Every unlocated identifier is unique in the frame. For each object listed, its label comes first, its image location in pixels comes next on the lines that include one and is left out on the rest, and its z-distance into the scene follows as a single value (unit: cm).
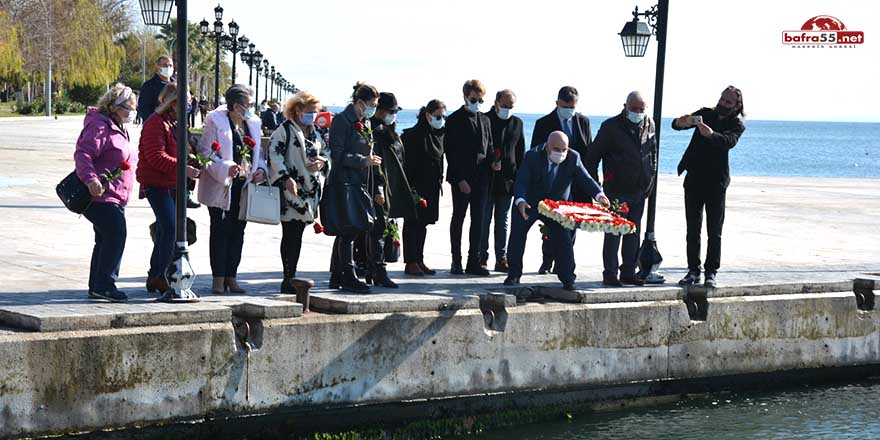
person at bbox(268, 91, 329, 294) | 1107
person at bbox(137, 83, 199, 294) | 1045
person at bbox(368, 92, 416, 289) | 1172
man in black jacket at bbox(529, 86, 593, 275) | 1288
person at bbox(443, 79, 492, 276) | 1284
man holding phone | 1239
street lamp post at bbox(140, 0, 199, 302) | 990
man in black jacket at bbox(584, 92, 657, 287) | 1242
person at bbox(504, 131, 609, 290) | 1180
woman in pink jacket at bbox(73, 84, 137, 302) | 996
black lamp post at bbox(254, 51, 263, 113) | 5522
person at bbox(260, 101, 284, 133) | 2409
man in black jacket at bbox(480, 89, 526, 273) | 1310
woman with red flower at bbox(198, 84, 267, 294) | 1077
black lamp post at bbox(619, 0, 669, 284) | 1292
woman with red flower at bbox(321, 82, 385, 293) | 1104
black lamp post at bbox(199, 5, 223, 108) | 4112
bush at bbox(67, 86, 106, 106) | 11269
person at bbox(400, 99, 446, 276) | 1277
